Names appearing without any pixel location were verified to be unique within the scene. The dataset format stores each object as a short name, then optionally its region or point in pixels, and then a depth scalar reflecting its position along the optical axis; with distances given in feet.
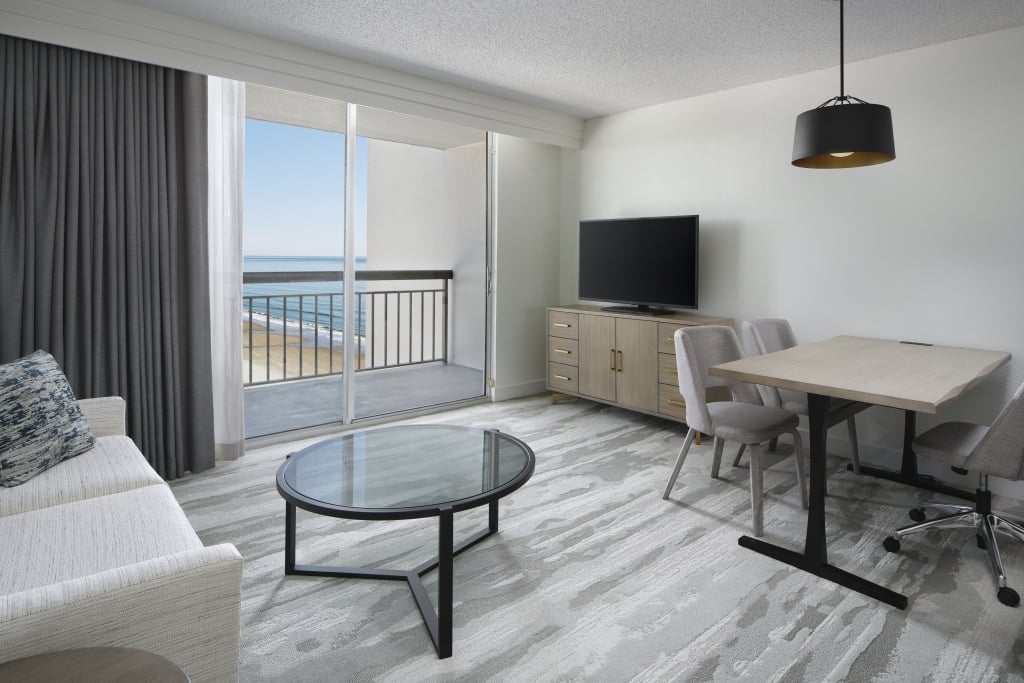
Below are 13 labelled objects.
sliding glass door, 13.66
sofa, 3.84
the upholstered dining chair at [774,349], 11.12
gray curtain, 9.21
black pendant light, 7.27
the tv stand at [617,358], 13.80
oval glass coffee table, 6.22
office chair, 7.09
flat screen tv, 13.91
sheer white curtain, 11.32
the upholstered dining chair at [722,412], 8.89
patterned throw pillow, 6.63
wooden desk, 6.95
